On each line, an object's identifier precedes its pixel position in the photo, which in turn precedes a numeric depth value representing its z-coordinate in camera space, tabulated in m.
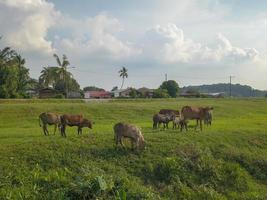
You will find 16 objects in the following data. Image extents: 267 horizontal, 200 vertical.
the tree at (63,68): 50.68
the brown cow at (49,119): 14.31
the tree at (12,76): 39.51
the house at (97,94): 64.26
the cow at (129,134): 11.99
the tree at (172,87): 59.16
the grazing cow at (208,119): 17.64
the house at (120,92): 68.25
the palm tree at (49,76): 52.54
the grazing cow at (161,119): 16.53
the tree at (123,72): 66.95
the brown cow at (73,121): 13.77
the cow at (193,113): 16.81
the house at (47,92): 51.36
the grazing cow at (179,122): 16.23
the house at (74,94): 58.04
